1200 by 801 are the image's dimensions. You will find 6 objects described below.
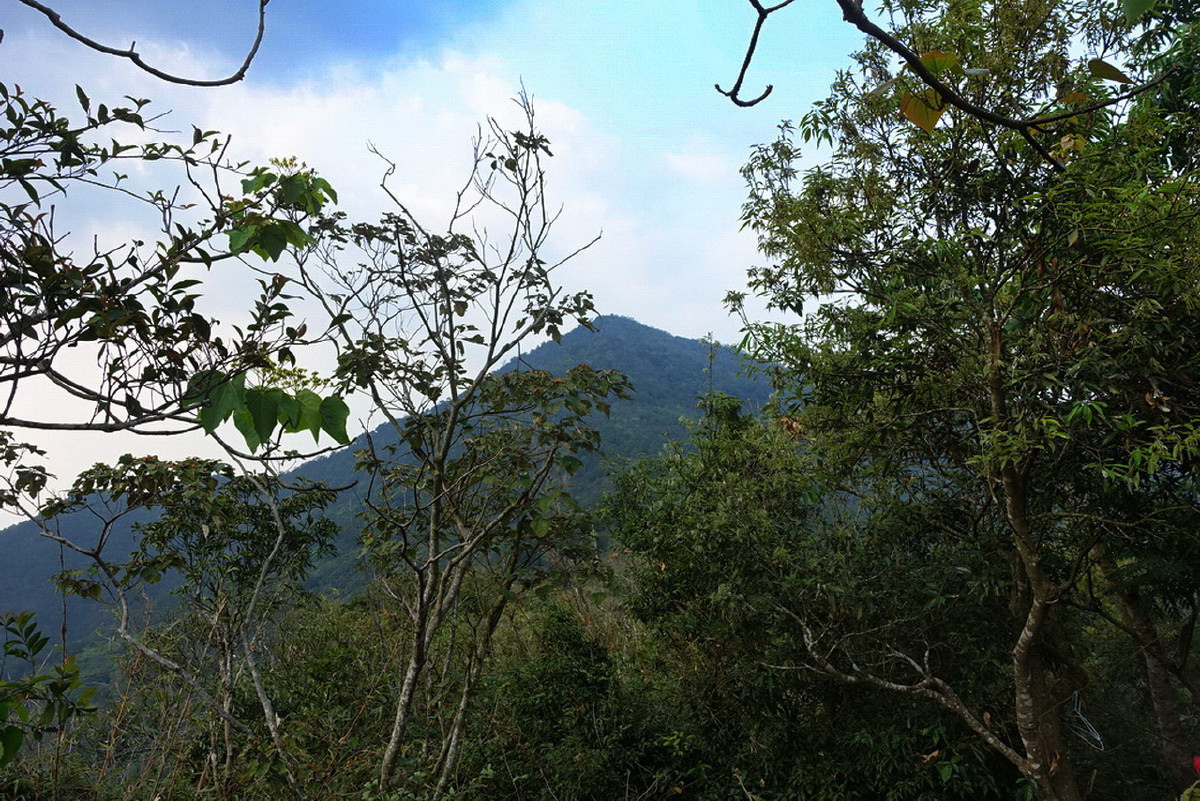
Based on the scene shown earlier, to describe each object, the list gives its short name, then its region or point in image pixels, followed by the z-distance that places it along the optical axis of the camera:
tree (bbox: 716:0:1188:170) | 0.47
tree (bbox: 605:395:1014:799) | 4.32
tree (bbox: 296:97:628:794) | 2.47
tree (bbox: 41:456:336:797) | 2.01
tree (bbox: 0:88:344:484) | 1.07
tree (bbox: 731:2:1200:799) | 2.86
